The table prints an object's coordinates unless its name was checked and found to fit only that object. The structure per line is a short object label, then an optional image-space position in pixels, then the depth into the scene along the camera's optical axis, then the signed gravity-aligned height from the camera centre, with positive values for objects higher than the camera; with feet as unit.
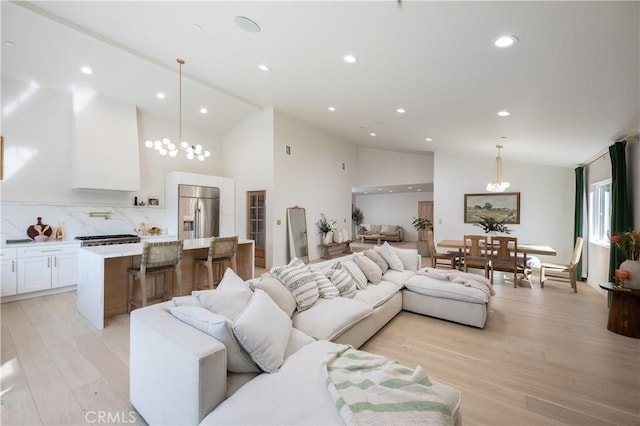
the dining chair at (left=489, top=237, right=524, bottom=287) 17.03 -2.72
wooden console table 25.82 -3.26
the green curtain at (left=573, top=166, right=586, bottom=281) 18.83 +0.42
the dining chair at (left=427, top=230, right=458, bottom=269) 19.74 -2.89
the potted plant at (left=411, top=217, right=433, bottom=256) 29.12 -2.83
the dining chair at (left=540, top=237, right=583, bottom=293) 16.05 -3.23
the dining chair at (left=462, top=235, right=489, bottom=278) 17.83 -2.73
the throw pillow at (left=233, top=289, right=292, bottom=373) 5.35 -2.37
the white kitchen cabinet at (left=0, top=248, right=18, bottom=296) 13.35 -2.80
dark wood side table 10.39 -3.62
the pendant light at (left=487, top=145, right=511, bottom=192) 20.46 +2.64
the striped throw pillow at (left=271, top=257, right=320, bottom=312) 8.70 -2.18
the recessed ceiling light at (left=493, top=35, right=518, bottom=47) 7.49 +4.68
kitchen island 10.60 -2.64
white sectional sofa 4.41 -2.96
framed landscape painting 23.13 +0.64
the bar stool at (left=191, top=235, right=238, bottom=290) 13.67 -2.06
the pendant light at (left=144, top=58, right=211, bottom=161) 13.46 +3.27
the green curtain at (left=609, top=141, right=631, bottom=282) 12.56 +0.64
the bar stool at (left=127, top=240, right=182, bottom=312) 11.24 -2.07
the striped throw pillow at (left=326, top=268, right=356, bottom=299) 10.52 -2.53
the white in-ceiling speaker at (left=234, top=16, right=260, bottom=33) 10.03 +6.89
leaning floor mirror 22.40 -1.49
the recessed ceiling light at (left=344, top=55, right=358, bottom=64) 10.70 +5.93
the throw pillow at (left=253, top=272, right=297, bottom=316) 7.84 -2.21
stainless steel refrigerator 20.65 +0.22
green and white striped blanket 4.10 -2.88
